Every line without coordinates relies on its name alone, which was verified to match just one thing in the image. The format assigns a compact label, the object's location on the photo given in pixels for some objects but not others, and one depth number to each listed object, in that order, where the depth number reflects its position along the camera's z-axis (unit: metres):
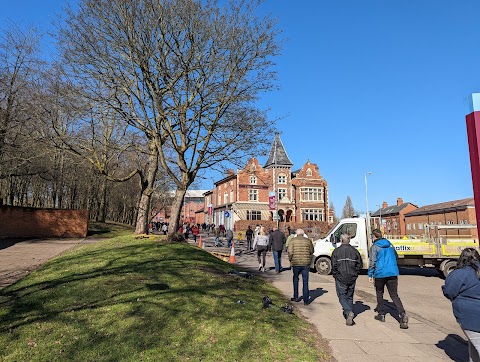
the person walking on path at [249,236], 26.63
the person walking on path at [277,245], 14.45
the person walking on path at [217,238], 29.25
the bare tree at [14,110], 21.72
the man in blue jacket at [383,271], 7.29
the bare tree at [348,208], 140.09
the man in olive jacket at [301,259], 8.91
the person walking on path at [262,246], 15.10
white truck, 14.62
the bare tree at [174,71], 14.37
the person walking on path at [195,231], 31.02
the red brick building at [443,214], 52.50
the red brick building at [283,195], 58.41
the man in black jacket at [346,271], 7.27
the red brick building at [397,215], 78.19
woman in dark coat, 4.16
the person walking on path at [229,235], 26.56
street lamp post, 14.91
